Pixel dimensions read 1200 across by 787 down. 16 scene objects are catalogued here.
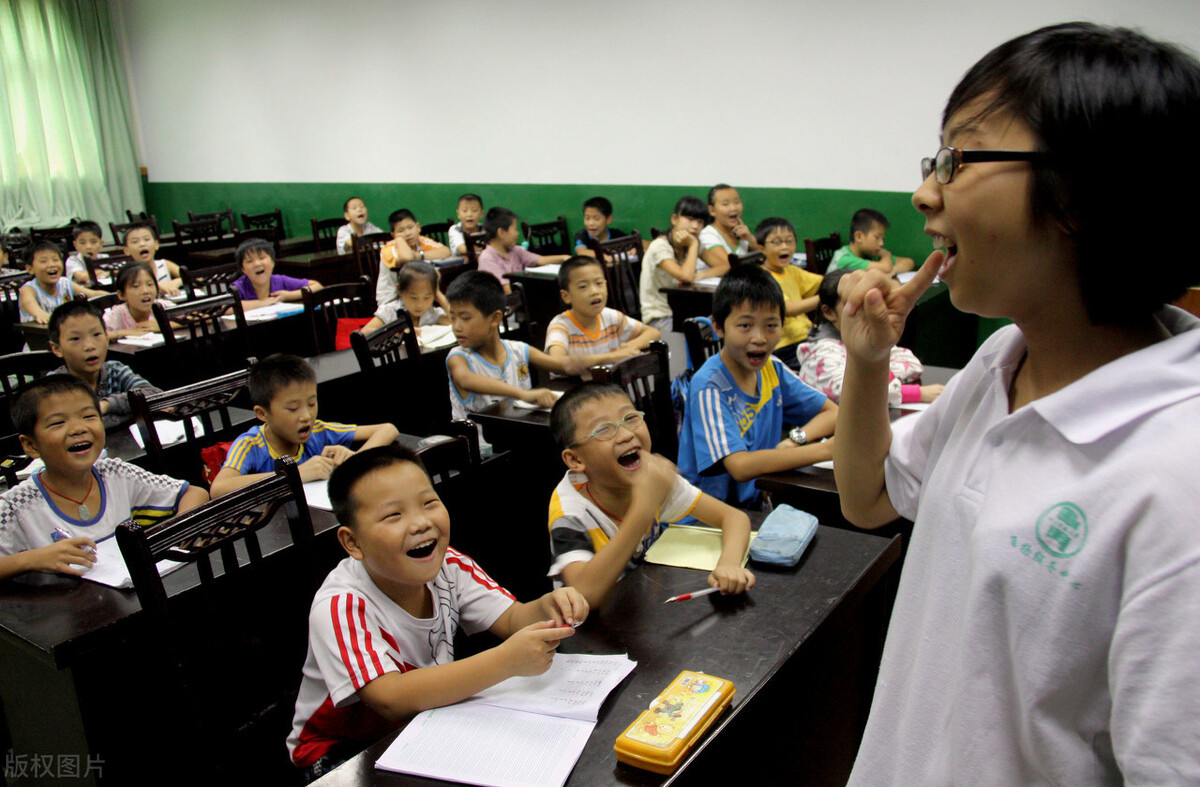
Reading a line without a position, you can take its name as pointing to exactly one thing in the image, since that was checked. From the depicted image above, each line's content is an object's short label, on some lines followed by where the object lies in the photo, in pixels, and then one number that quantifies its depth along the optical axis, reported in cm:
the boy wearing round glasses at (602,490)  148
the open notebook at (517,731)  98
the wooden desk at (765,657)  105
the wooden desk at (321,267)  621
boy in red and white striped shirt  112
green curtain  937
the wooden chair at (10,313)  496
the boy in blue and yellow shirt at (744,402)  205
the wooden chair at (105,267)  547
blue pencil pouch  143
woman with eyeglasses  50
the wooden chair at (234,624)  127
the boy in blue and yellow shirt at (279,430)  207
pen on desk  134
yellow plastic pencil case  97
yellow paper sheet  147
